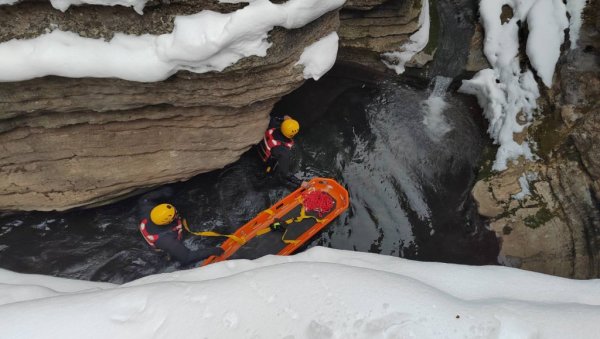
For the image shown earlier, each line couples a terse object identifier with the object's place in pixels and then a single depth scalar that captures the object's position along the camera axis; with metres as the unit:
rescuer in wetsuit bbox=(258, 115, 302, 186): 5.75
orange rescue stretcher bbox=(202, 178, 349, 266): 5.35
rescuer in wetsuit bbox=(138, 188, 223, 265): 4.80
